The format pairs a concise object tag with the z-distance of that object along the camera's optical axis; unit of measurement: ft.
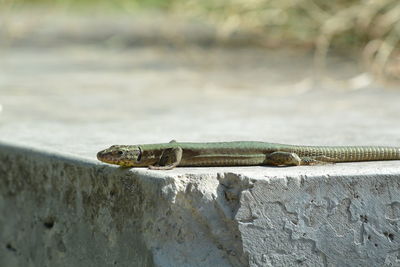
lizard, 19.67
